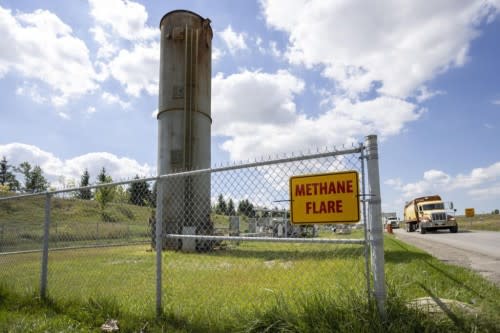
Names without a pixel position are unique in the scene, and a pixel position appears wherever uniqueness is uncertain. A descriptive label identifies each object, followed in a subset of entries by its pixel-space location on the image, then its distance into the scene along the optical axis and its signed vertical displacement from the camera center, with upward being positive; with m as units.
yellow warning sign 2.85 +0.03
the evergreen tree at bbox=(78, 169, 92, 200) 70.49 +6.19
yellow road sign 40.16 -1.54
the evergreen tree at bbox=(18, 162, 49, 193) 65.56 +5.75
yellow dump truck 24.67 -1.23
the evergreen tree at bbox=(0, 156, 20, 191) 76.91 +7.46
